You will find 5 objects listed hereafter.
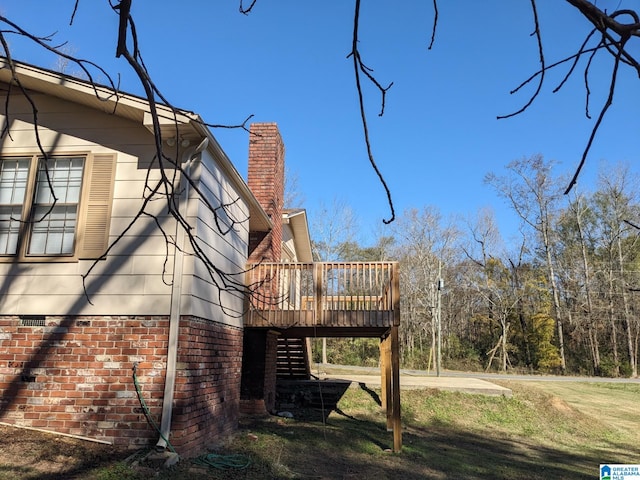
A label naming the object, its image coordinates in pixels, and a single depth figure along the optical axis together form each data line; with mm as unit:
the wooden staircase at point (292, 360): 13370
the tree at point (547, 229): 30891
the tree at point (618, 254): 29719
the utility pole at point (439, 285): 19573
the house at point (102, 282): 6578
